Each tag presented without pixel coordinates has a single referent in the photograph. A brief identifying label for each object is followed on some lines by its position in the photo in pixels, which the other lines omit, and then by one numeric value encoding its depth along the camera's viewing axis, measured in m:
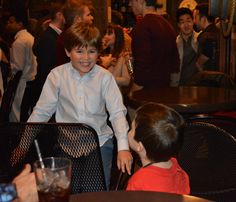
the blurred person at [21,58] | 5.91
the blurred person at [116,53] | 4.86
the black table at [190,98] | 3.23
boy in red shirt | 2.02
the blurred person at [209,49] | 5.26
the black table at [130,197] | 1.65
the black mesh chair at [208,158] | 2.43
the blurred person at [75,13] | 4.13
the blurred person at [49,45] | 4.73
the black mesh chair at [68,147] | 2.36
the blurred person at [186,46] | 5.34
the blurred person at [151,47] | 4.16
